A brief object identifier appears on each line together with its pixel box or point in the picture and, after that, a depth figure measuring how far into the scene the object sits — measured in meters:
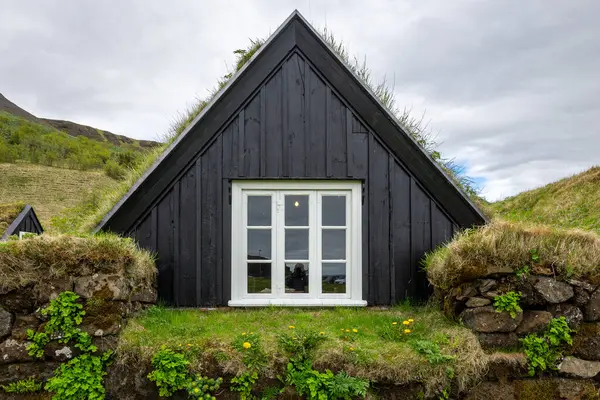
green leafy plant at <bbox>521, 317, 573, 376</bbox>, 4.01
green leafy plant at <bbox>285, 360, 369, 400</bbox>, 3.66
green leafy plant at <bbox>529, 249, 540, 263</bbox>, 4.23
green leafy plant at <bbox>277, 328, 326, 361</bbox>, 3.82
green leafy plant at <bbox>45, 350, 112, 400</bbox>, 3.74
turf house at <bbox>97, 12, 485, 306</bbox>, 5.35
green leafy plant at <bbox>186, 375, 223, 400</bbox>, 3.69
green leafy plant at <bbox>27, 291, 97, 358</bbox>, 3.82
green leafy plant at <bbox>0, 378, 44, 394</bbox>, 3.82
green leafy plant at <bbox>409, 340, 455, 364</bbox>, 3.78
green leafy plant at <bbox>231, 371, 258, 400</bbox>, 3.72
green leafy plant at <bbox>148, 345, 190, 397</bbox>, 3.70
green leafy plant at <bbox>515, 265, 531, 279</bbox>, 4.18
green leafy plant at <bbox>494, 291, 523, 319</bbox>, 4.09
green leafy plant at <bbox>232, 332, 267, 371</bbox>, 3.76
